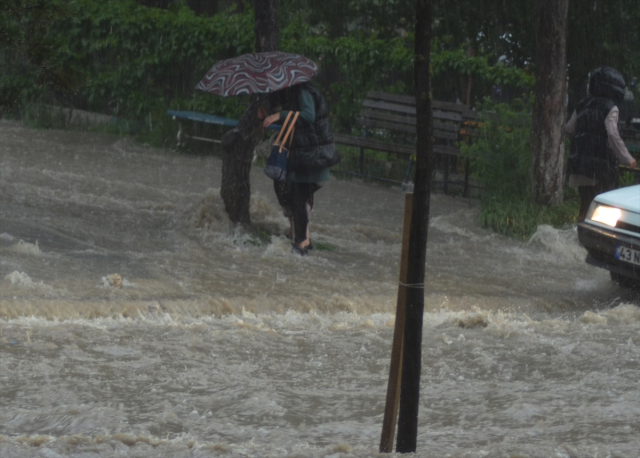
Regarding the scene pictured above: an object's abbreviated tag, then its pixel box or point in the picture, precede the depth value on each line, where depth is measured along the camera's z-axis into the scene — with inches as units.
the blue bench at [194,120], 1195.8
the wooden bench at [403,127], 1070.4
